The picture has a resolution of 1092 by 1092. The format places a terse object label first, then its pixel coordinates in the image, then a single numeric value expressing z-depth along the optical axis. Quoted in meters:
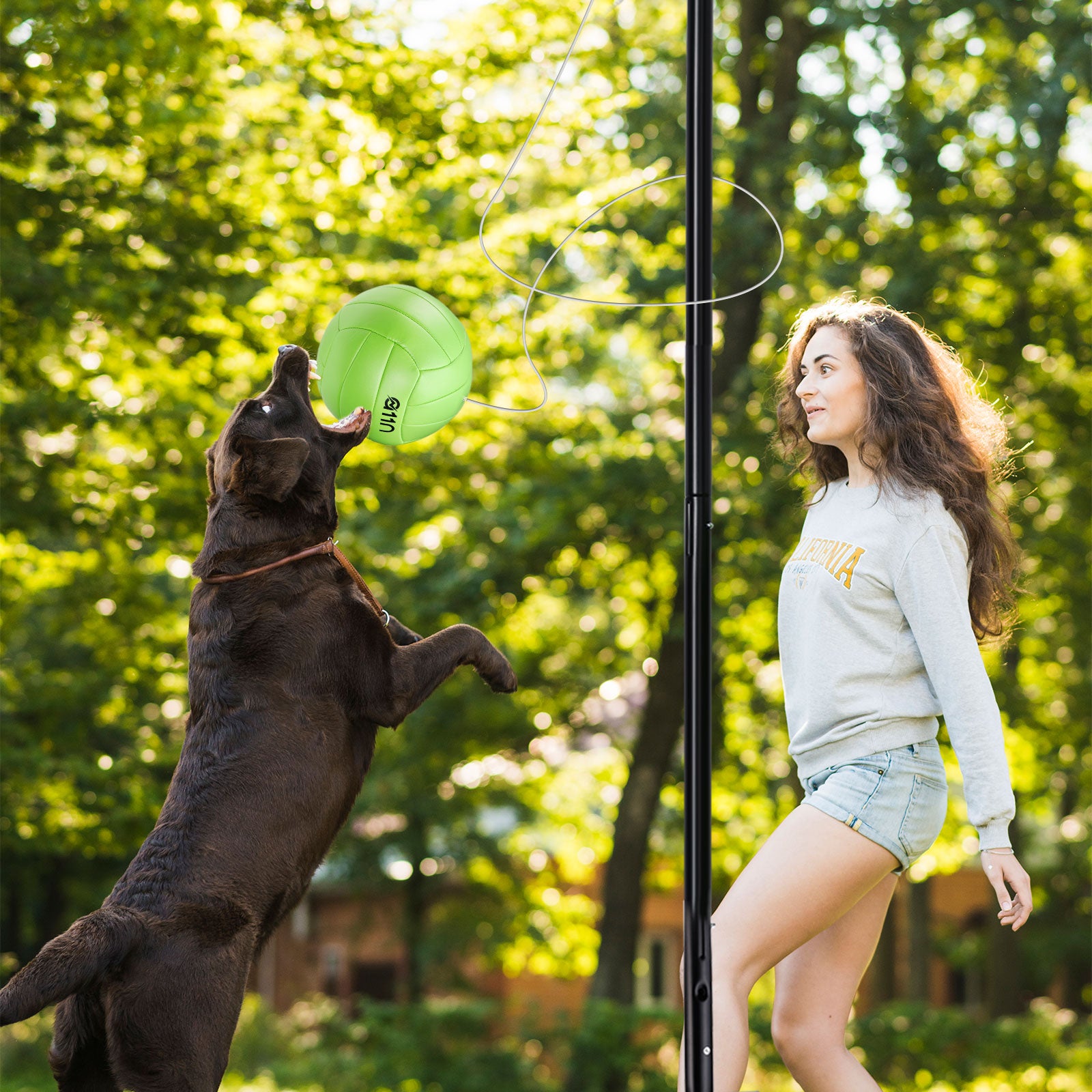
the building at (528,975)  21.48
